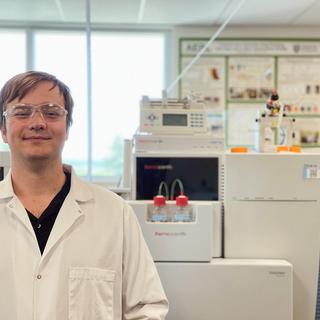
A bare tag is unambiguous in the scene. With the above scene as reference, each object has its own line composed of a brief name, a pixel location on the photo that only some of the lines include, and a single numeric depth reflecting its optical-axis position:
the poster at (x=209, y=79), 3.86
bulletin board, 3.86
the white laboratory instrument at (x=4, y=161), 1.84
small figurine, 2.00
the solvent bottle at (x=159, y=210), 1.72
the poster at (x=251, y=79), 3.86
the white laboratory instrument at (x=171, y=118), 1.99
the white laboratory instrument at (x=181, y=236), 1.71
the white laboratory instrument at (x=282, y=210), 1.83
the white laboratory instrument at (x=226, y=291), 1.69
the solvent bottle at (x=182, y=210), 1.72
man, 1.11
